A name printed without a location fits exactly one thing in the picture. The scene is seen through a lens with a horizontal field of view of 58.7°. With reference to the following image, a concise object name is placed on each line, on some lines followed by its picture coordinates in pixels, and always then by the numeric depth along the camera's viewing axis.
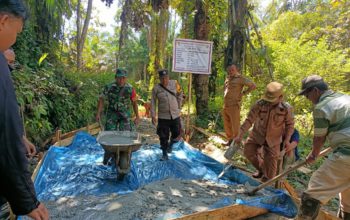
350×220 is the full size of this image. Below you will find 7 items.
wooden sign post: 7.07
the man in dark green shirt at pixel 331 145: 3.10
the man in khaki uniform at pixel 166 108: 5.88
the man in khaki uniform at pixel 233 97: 6.89
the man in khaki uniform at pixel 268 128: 4.46
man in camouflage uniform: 5.54
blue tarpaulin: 4.00
